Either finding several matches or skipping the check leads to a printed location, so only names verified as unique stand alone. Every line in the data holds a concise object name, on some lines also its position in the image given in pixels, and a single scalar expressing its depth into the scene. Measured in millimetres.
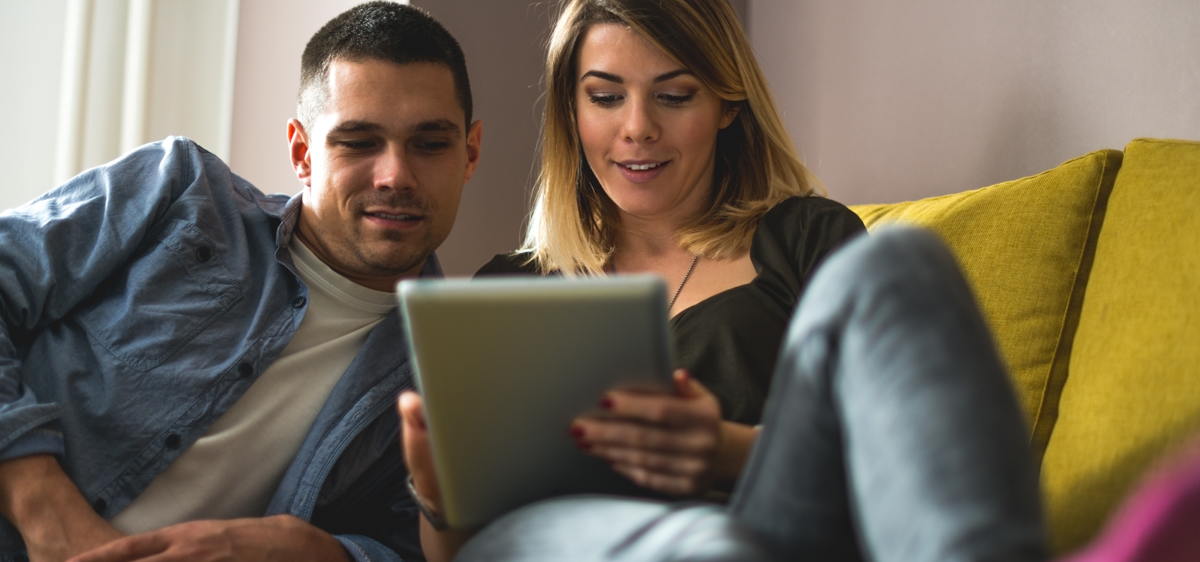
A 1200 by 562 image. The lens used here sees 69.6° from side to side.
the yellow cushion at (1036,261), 1136
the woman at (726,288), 586
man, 1108
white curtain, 1901
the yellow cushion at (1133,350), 910
